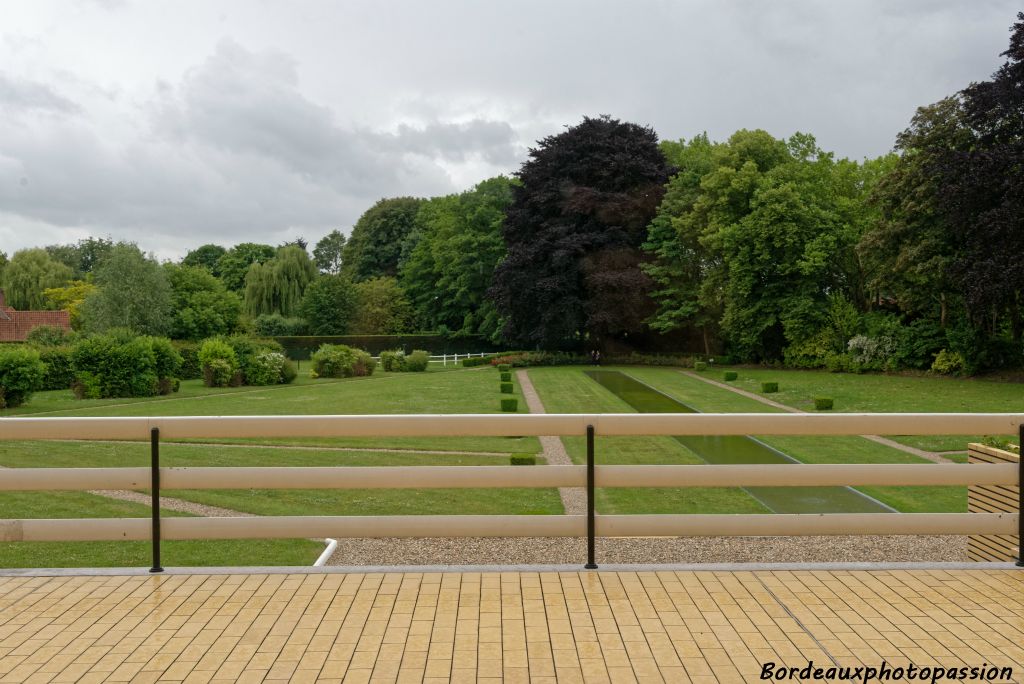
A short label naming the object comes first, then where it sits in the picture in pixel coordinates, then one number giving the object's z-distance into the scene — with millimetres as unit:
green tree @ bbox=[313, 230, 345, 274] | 97938
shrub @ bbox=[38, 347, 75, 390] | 30547
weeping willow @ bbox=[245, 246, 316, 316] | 67312
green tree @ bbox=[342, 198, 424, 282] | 79750
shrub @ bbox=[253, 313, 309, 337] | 62688
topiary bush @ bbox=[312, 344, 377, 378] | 38781
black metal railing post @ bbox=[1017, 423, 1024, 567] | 4809
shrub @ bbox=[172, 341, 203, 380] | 35594
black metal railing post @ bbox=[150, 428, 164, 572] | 4767
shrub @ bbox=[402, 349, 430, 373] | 43500
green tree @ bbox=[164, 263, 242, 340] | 48875
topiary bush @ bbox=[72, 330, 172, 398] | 28453
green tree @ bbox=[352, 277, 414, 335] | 62438
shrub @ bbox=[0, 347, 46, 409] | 24750
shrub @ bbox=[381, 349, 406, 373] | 43562
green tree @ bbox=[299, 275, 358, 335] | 62094
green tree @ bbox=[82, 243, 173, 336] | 44375
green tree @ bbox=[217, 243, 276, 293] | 89375
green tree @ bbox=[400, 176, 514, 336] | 59156
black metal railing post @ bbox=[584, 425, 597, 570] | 4797
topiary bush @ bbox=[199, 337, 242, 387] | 32531
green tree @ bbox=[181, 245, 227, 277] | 97938
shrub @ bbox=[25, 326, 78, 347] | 39719
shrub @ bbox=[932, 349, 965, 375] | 34050
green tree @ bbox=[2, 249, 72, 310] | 65562
